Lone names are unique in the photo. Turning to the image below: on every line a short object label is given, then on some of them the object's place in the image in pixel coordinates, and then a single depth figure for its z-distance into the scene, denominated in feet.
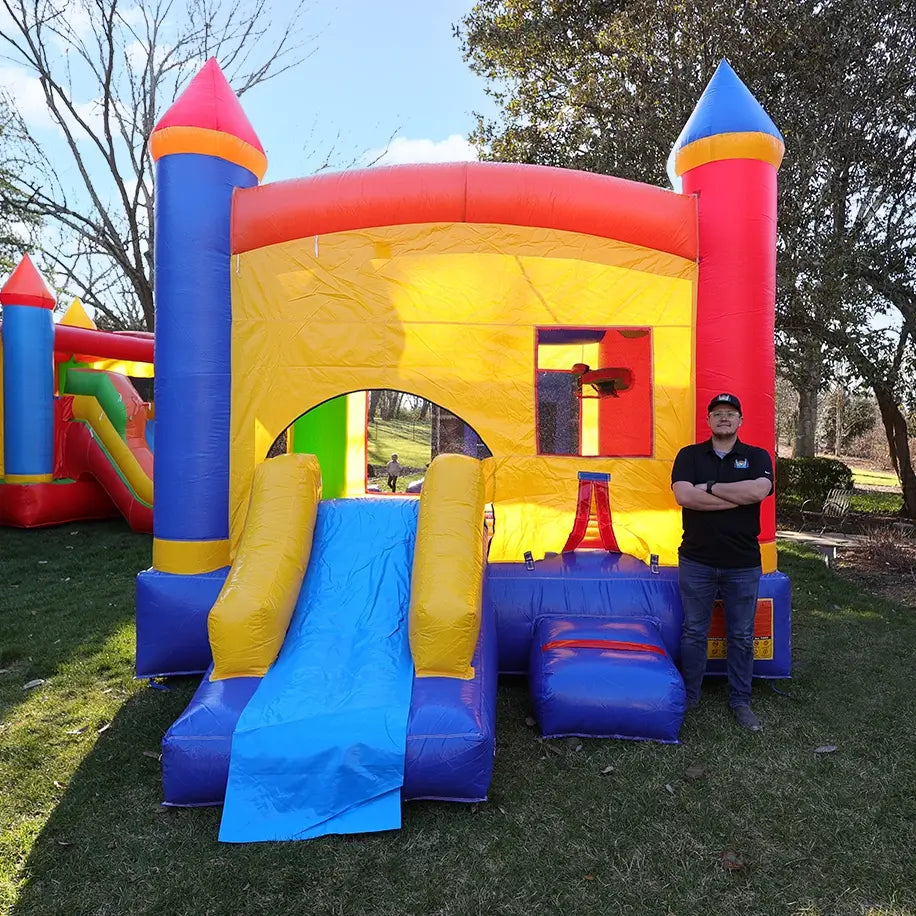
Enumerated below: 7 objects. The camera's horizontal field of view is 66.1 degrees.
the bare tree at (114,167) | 46.26
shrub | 35.78
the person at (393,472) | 28.96
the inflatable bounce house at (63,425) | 28.09
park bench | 31.99
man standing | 11.19
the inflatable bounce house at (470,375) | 11.53
